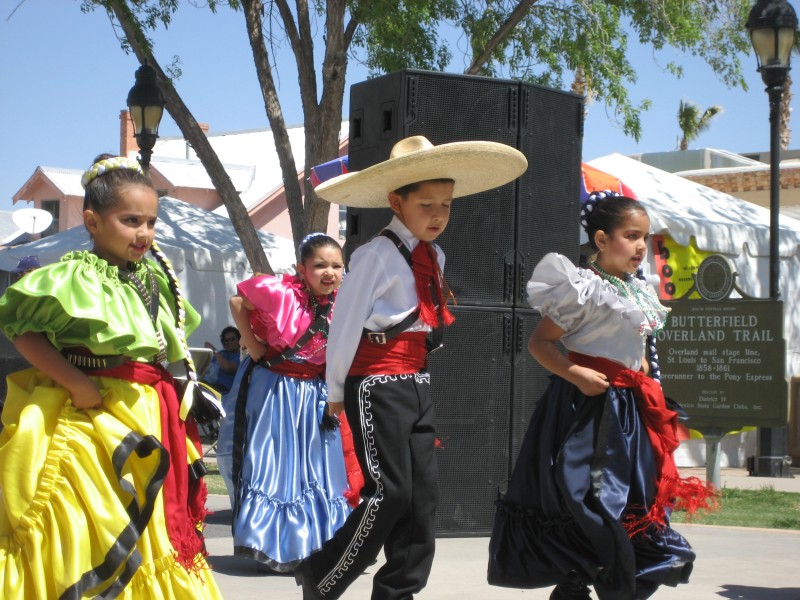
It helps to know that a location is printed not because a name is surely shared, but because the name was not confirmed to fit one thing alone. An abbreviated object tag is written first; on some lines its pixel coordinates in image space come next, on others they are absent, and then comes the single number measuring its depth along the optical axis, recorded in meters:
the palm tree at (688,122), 51.69
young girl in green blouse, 3.73
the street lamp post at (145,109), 12.70
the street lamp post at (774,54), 11.72
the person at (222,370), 13.48
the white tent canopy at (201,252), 18.03
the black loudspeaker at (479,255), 7.34
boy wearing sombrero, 4.40
